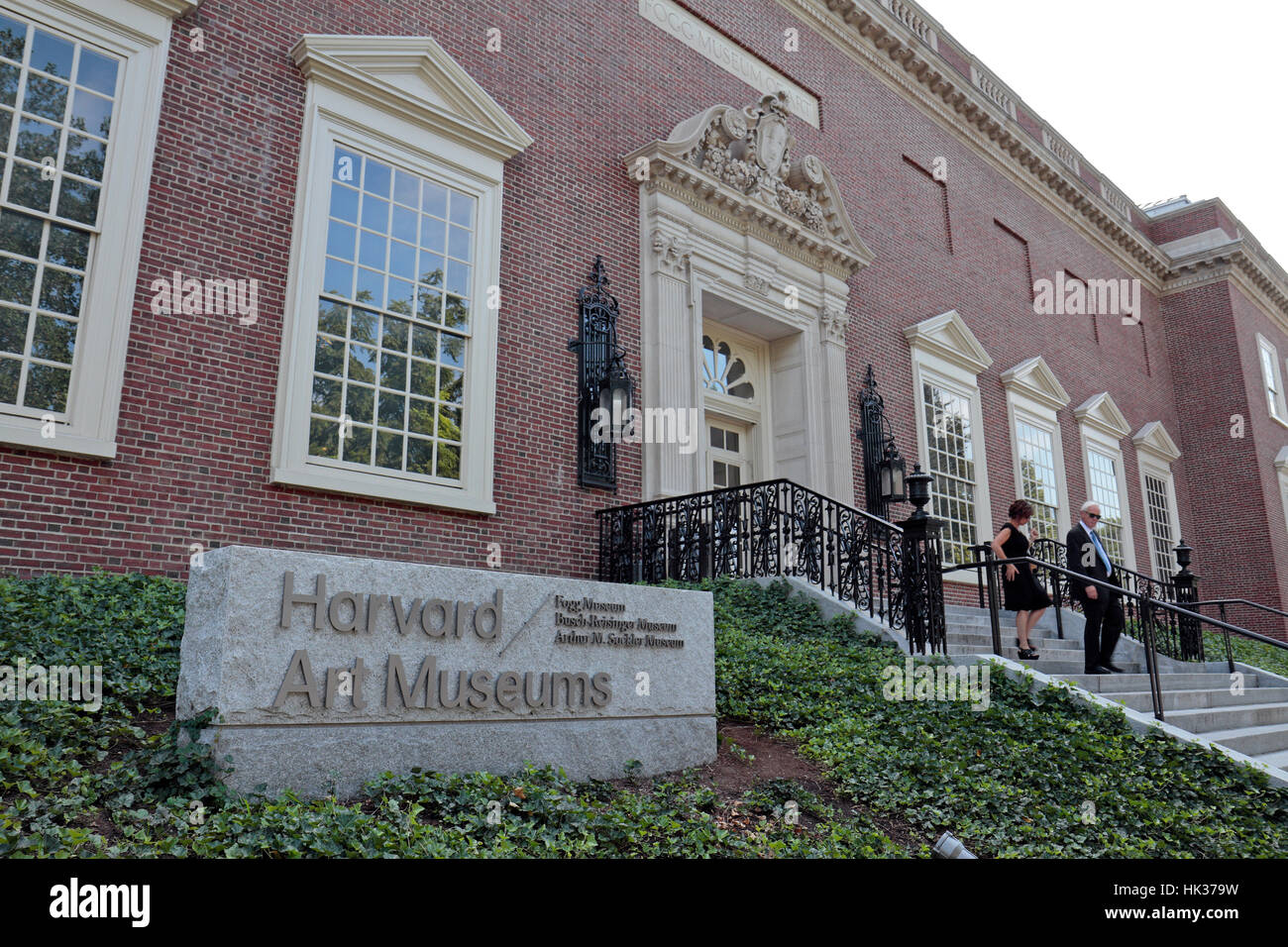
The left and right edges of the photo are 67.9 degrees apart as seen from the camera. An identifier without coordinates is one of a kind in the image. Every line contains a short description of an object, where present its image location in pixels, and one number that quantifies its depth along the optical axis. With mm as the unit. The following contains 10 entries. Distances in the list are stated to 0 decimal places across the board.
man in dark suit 9312
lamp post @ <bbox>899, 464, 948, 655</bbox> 8867
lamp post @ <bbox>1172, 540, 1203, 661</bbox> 13031
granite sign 4398
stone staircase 8273
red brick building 7723
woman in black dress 9203
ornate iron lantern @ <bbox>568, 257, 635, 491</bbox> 11070
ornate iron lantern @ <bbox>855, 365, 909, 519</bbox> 14578
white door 14047
